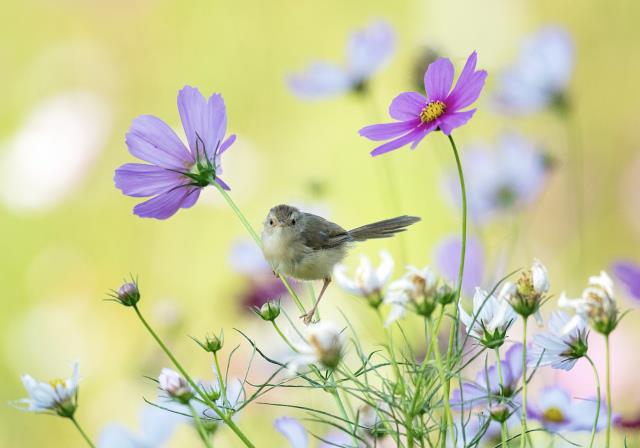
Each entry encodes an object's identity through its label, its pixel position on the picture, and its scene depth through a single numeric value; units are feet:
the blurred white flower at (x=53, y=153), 26.26
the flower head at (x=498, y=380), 13.43
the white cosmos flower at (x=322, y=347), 13.09
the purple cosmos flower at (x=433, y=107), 13.35
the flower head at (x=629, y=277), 13.73
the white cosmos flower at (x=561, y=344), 13.30
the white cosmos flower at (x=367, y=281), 13.24
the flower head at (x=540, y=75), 15.71
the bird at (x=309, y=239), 14.02
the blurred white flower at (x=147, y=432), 13.86
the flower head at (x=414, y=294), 13.16
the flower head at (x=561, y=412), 13.61
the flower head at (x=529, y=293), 13.22
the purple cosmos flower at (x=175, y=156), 13.57
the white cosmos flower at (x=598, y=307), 13.17
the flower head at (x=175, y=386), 13.21
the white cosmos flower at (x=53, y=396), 13.39
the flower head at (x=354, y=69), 15.45
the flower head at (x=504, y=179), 15.71
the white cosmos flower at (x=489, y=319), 13.23
